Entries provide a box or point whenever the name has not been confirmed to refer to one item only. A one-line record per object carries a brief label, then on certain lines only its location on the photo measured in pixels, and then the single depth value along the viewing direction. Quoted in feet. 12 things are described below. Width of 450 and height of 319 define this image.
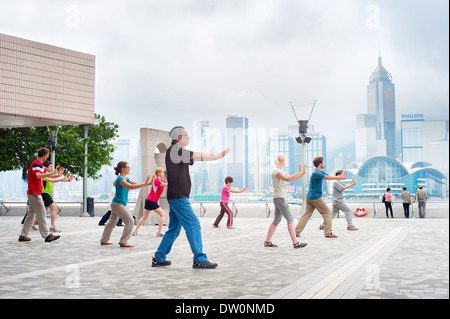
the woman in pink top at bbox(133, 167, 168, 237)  44.66
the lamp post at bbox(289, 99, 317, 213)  63.62
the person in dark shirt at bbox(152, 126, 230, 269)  23.89
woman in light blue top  34.04
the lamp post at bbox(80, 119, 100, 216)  109.46
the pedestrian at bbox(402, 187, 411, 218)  87.90
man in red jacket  36.17
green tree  113.19
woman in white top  32.55
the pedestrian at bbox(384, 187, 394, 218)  85.61
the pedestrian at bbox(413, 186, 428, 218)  87.40
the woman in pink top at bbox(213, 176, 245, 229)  56.24
